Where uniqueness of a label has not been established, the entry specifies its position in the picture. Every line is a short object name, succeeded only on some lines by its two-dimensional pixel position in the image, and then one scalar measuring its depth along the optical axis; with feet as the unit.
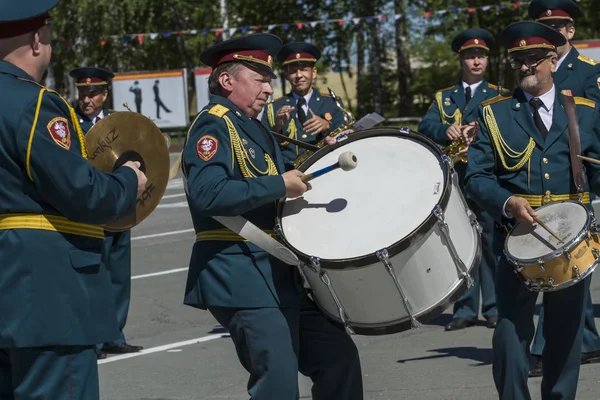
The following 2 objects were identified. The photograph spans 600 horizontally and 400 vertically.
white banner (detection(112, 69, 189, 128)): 109.09
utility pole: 142.24
